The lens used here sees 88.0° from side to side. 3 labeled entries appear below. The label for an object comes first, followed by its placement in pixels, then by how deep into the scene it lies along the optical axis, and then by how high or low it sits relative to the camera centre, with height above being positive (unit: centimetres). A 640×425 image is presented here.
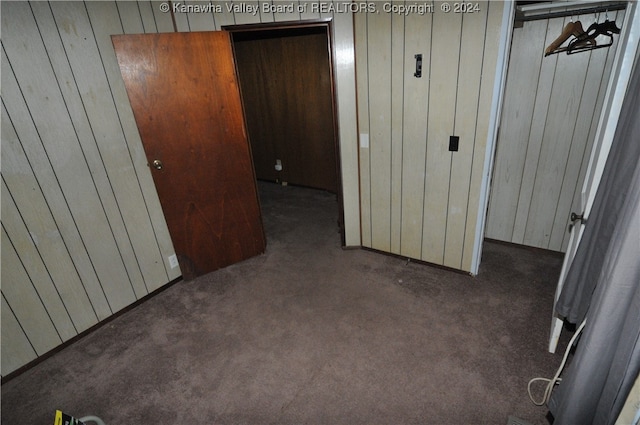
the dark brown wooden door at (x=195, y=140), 224 -30
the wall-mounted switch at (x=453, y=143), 232 -43
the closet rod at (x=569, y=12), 204 +34
